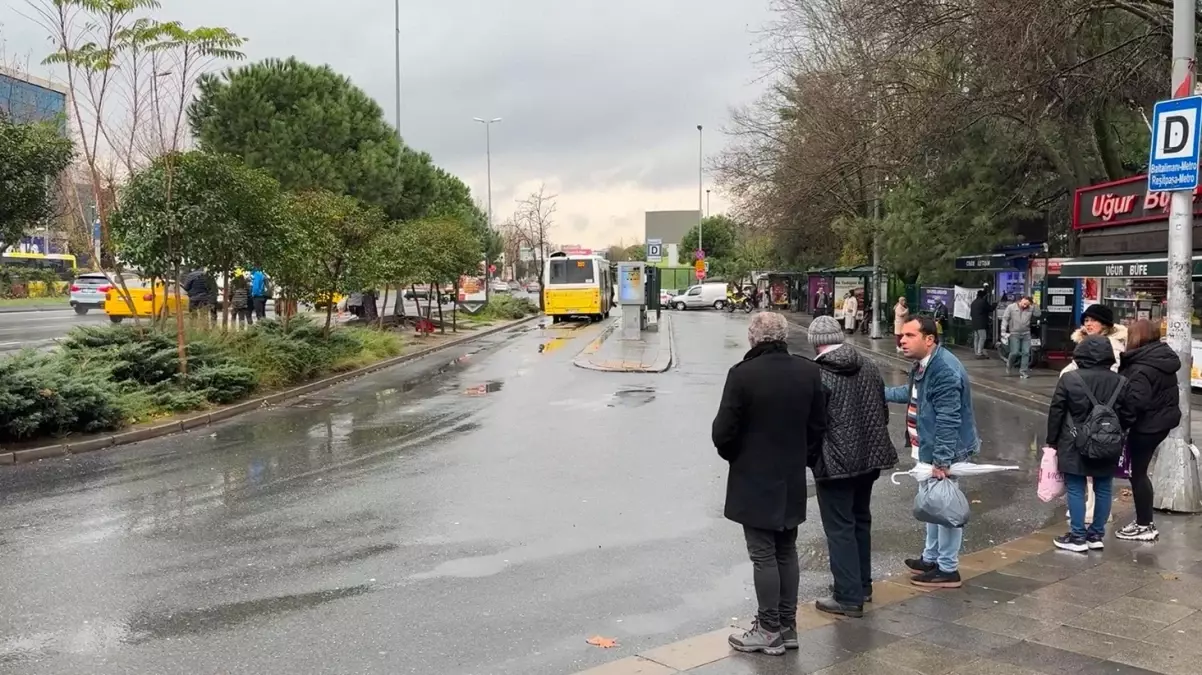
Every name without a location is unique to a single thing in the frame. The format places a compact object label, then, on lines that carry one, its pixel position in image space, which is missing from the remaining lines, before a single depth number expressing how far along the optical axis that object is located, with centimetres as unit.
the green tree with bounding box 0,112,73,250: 1101
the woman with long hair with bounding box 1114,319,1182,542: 670
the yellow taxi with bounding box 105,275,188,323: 2752
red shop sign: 1456
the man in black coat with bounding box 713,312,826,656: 445
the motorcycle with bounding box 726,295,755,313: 5750
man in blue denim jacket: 529
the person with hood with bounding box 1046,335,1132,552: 636
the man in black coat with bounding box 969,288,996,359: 2230
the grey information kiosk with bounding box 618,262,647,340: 2809
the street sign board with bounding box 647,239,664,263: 3487
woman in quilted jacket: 492
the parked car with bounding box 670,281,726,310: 5888
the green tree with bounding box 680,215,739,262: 9712
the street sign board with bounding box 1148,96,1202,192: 750
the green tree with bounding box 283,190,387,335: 1850
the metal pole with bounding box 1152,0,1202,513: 757
